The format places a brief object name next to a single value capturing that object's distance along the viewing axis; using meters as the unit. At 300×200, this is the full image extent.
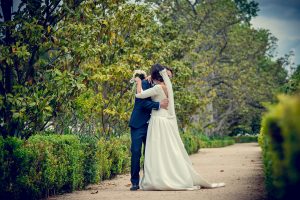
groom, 10.96
